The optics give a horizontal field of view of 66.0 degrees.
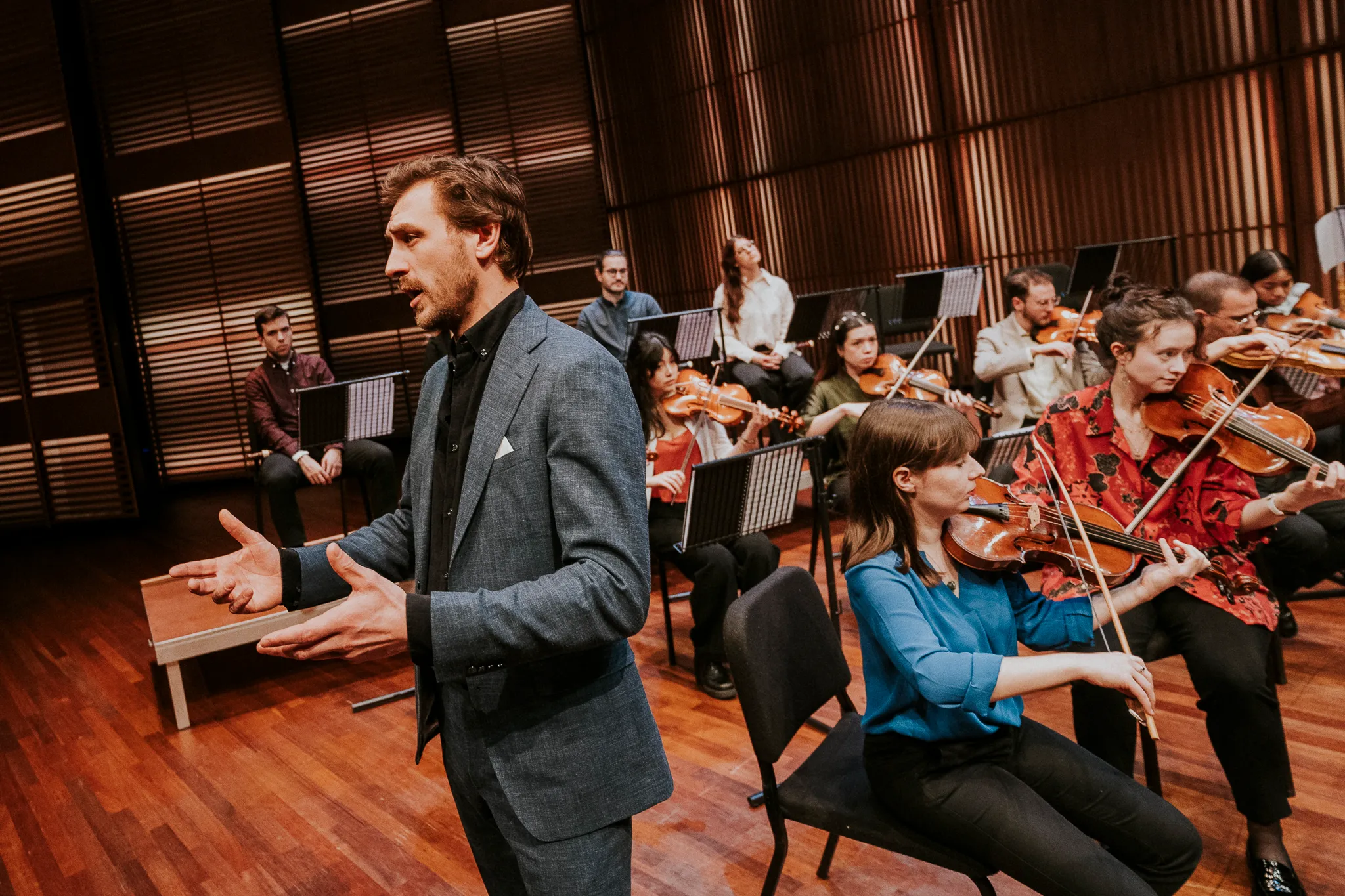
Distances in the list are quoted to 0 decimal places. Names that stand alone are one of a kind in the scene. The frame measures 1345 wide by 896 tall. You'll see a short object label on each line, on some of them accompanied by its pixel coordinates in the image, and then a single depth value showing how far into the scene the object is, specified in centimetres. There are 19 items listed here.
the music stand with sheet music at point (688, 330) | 522
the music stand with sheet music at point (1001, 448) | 345
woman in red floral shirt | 222
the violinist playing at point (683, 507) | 382
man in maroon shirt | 547
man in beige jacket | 472
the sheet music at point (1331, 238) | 406
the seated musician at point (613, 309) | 633
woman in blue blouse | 167
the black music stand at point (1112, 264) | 530
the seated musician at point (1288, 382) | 369
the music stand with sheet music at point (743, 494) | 327
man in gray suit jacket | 119
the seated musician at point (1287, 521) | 323
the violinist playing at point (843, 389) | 437
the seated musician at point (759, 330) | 632
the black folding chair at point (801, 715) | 188
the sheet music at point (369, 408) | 508
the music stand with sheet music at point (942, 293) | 570
